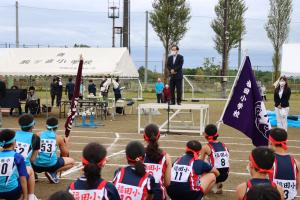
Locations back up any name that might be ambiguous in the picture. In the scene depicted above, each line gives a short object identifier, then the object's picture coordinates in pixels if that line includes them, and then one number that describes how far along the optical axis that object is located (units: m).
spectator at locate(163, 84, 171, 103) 28.71
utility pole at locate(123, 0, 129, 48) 44.28
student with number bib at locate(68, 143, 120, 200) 4.38
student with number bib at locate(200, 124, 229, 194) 7.67
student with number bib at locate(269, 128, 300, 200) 5.60
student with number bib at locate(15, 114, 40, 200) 7.50
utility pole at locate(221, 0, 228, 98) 41.06
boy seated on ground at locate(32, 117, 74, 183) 8.38
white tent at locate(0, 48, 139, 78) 21.86
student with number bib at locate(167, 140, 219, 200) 6.28
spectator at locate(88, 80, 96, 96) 26.98
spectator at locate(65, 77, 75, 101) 24.47
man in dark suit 15.98
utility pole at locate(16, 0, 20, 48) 39.61
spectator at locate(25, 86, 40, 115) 23.14
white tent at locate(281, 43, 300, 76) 17.94
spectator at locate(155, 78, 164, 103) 30.14
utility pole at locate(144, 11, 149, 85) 52.86
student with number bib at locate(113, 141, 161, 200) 5.03
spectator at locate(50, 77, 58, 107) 26.16
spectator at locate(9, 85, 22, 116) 23.71
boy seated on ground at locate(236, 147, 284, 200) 4.43
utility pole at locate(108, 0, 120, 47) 52.12
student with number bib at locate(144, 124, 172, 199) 5.89
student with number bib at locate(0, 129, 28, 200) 6.15
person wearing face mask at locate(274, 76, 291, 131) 15.91
